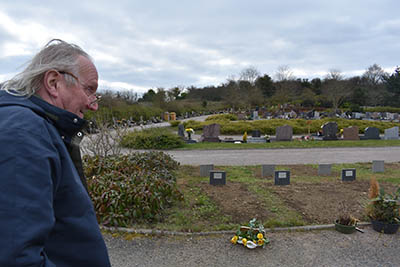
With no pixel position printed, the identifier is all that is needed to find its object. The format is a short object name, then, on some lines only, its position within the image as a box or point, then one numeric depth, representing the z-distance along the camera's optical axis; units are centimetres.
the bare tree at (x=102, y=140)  768
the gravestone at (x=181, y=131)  1659
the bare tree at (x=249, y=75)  5347
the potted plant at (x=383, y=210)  450
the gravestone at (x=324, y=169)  830
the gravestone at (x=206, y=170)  801
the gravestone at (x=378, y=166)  875
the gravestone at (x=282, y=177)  698
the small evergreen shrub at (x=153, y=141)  1387
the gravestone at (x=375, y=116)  3358
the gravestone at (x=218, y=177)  696
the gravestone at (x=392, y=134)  1686
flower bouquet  392
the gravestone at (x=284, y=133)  1620
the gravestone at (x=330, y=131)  1667
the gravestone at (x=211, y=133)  1614
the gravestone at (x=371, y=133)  1697
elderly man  89
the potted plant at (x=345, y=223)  448
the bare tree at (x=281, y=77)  5359
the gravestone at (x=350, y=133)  1673
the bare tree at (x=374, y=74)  6125
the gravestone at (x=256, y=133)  1820
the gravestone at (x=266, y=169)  810
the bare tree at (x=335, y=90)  3836
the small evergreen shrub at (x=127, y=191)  477
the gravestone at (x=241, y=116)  3068
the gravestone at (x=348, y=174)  741
